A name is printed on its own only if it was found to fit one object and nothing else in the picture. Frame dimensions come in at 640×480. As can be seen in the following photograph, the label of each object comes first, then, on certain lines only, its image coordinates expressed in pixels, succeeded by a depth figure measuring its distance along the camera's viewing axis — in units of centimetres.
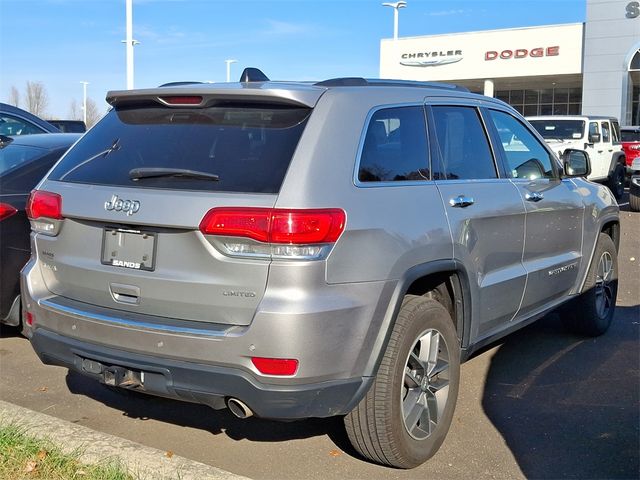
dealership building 3566
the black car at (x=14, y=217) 529
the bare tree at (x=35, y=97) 8175
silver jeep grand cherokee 316
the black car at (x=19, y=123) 884
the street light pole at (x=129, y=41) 2467
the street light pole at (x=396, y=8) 3803
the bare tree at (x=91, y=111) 9012
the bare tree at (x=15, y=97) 7896
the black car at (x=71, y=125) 2030
